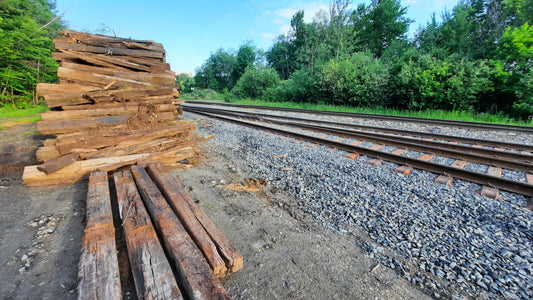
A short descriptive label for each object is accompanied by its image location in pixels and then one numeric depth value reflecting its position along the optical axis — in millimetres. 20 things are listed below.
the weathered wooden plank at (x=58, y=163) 3881
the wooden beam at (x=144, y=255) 1731
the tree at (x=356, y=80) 17250
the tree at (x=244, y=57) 53469
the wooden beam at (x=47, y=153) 4199
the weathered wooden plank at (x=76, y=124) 4266
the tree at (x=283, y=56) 47325
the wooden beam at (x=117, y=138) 4242
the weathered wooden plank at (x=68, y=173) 3854
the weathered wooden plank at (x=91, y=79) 4574
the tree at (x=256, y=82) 31141
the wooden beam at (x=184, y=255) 1735
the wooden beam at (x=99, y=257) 1710
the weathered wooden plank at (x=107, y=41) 4980
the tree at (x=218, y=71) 57094
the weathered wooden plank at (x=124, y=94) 4693
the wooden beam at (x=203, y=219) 2131
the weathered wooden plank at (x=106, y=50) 4723
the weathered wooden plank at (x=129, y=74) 4738
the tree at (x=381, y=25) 39531
